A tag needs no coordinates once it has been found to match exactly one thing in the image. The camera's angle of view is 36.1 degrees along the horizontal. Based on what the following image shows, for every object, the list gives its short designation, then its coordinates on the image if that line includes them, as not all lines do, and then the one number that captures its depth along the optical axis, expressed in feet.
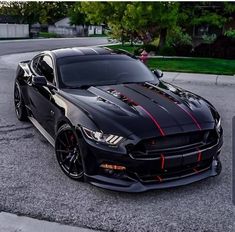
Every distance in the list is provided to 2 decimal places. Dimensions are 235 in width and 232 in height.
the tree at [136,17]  55.57
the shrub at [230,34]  68.25
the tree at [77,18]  233.76
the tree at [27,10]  203.62
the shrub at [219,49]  62.69
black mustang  12.78
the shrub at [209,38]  69.62
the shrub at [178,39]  68.16
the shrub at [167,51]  67.92
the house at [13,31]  148.25
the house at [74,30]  228.72
